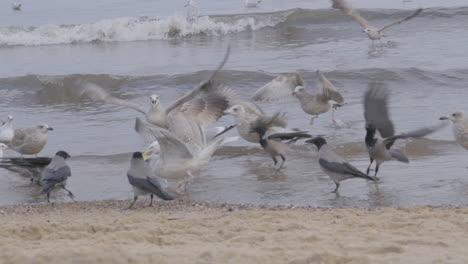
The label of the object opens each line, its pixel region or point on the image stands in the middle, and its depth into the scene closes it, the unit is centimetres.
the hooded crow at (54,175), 846
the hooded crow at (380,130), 892
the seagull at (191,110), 1010
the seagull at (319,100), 1200
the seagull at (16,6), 2744
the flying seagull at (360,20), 1845
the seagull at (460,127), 938
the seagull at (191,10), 2406
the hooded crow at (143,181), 788
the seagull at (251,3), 2526
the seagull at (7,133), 1176
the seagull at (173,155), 842
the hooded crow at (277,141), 959
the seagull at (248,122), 1045
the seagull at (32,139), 1095
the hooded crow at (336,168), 829
